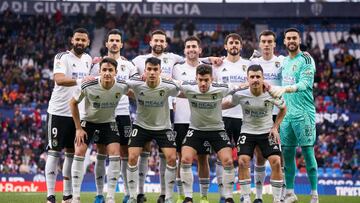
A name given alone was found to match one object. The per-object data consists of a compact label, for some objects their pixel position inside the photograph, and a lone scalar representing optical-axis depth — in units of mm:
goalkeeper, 12047
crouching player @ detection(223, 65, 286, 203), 11180
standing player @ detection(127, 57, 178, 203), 11336
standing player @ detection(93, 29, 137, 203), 12344
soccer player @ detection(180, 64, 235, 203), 11406
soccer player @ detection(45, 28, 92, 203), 11711
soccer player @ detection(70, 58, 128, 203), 11195
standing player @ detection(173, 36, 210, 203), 12559
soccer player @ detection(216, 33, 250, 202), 12570
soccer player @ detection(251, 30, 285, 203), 12547
